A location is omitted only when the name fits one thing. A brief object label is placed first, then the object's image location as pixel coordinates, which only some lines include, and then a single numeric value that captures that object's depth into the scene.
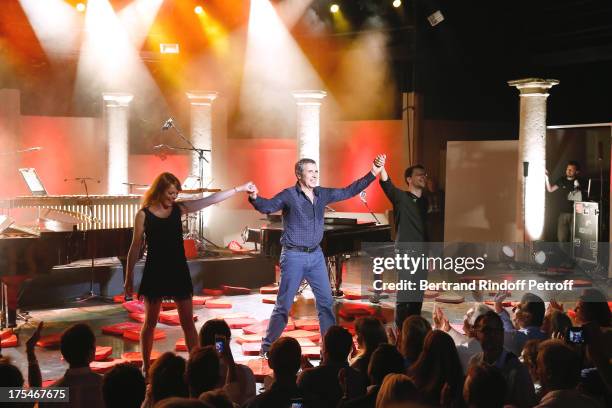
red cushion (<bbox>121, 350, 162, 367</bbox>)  6.73
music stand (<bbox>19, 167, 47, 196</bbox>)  11.07
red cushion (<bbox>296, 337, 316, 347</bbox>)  7.43
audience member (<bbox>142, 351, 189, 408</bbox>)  3.68
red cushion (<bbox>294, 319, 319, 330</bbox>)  8.25
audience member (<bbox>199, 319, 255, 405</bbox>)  4.40
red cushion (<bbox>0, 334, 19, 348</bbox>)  7.58
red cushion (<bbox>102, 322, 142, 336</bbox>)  8.20
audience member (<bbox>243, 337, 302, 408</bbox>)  3.84
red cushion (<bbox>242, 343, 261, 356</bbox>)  7.18
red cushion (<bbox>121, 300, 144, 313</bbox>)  9.22
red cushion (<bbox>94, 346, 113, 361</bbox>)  6.96
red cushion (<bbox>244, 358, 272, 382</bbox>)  6.36
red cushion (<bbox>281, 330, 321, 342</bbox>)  7.77
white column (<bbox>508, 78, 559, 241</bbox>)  12.98
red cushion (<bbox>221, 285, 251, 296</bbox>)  10.81
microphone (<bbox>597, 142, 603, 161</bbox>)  12.33
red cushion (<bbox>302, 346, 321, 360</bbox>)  6.93
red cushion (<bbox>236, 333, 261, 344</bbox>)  7.62
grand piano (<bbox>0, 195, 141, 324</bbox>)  7.84
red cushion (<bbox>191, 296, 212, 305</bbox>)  9.98
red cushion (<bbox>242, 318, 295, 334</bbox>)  8.07
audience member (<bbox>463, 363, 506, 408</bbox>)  3.46
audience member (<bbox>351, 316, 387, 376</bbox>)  4.56
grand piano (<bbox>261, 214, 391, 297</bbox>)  8.94
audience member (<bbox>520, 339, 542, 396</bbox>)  4.54
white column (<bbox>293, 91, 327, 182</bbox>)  14.09
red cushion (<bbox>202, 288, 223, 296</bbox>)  10.69
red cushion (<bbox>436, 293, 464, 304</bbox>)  10.07
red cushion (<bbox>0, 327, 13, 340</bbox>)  7.74
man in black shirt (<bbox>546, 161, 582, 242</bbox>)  12.60
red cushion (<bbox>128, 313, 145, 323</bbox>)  8.84
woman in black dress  6.03
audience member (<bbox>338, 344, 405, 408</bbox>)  3.94
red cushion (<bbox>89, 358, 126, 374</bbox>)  6.45
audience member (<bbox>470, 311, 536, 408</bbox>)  4.22
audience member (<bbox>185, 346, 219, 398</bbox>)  3.78
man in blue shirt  6.80
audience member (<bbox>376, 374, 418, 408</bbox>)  3.28
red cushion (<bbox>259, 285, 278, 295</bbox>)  10.81
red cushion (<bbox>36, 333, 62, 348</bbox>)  7.55
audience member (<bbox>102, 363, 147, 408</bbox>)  3.36
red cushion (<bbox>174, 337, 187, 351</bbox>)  7.33
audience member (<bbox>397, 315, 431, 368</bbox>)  4.69
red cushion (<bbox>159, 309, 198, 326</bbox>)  8.67
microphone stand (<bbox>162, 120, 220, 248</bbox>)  12.69
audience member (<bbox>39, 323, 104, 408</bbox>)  4.02
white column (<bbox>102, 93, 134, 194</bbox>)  14.87
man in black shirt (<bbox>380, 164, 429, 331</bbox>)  7.27
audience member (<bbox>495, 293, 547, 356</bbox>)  5.29
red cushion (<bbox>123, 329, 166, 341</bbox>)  7.98
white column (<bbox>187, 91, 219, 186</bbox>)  14.70
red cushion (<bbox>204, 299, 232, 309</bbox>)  9.70
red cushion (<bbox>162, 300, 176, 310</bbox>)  9.46
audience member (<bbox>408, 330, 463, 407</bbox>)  4.07
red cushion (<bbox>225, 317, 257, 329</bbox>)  8.43
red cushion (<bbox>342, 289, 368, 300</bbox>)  10.31
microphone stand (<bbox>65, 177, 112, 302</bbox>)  8.87
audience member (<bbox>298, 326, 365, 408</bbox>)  4.05
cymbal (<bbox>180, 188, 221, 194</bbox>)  12.06
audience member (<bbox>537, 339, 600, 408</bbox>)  3.65
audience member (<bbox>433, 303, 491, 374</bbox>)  4.98
